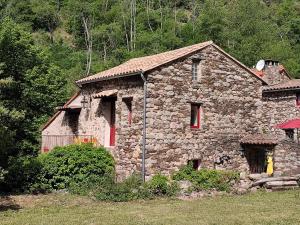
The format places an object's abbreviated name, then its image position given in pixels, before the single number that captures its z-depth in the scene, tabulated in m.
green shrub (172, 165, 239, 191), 19.12
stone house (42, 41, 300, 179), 19.09
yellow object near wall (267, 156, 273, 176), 22.02
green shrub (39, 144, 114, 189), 18.42
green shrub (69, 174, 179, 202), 17.36
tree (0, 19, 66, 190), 26.91
